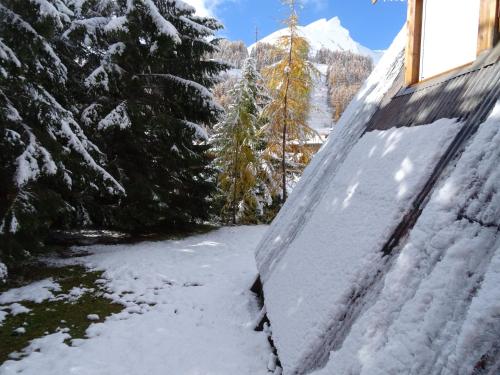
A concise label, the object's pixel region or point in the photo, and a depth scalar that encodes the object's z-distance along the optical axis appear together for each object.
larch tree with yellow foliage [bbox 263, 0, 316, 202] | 14.00
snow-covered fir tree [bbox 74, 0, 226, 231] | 9.22
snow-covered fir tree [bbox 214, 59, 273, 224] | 15.91
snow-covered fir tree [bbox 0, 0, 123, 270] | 5.58
